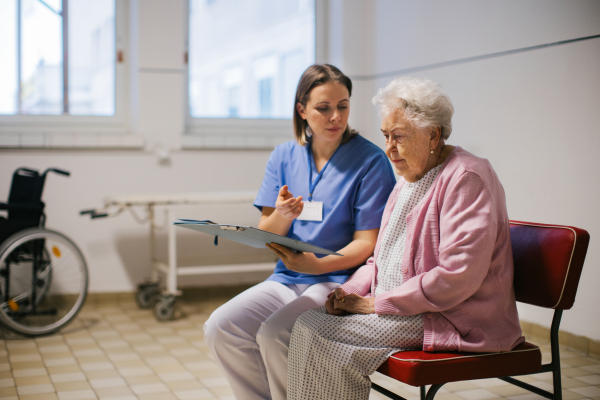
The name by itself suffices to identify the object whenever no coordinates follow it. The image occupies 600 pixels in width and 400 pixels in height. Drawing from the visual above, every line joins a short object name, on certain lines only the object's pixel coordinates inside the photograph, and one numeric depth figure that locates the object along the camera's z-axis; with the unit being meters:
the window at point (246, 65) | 4.24
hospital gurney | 3.40
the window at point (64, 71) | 3.82
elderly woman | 1.31
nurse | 1.64
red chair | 1.29
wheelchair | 2.99
